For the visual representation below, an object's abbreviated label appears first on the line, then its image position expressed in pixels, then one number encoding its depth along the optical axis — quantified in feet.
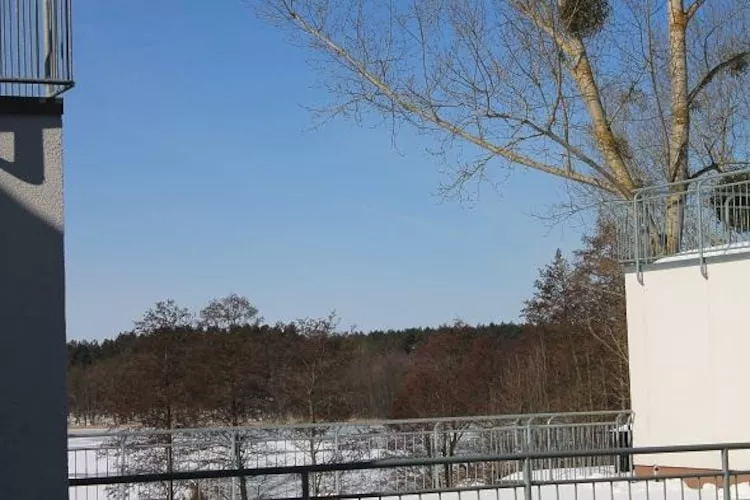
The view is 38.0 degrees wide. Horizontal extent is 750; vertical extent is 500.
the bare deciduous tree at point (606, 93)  75.72
